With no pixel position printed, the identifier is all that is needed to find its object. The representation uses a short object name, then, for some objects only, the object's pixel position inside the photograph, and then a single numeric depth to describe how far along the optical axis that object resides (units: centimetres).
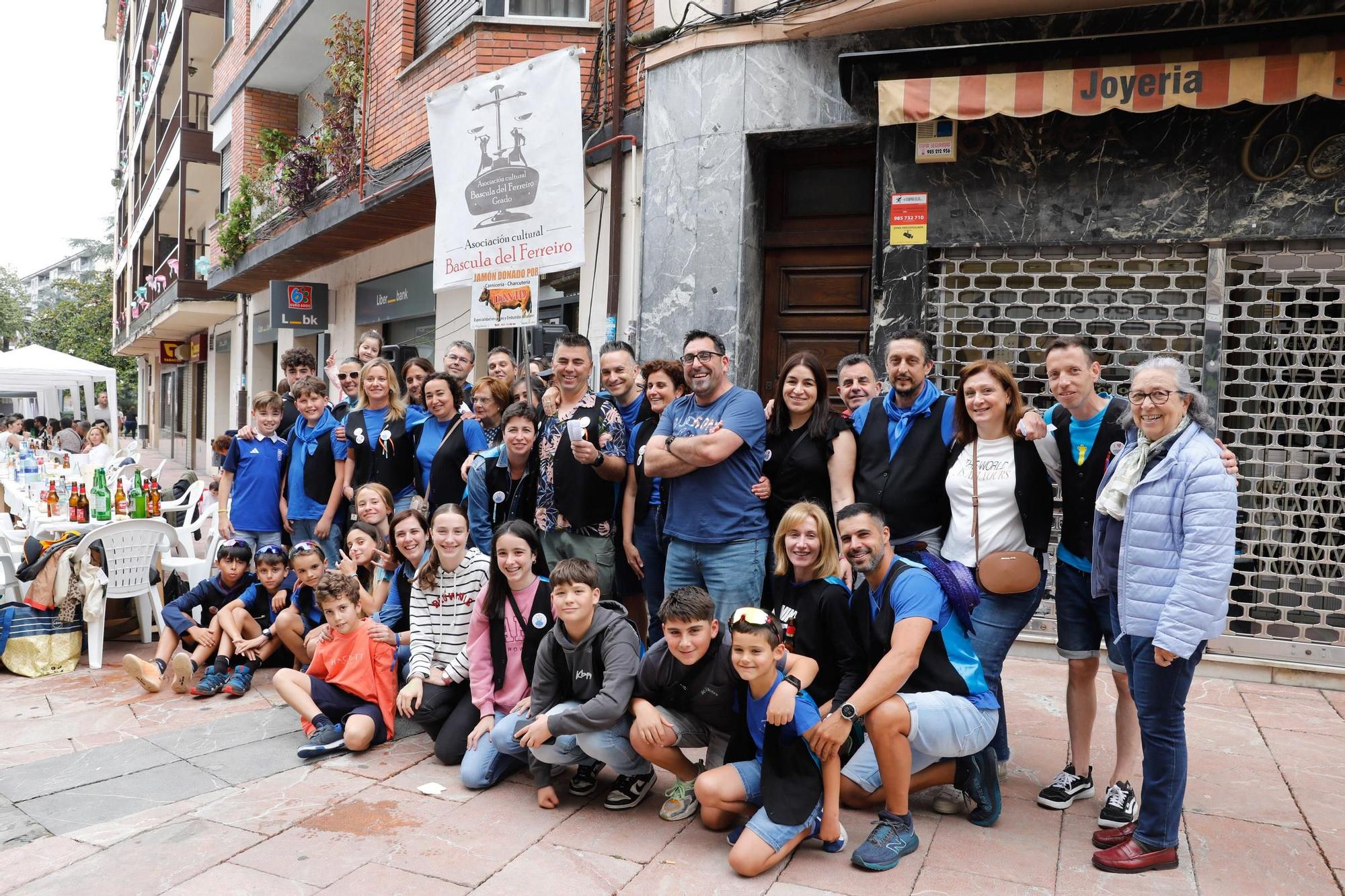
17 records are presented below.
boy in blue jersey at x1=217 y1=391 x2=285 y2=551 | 676
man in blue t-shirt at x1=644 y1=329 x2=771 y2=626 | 450
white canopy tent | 1549
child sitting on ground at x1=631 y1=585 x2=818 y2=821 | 379
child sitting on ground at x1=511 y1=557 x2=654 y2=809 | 399
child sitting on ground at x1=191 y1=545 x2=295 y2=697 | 590
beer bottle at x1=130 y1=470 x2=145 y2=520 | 723
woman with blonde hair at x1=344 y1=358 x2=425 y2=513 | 608
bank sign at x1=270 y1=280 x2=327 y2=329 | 1468
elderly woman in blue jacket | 330
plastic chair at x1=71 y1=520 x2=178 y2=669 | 655
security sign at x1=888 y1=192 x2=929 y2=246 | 684
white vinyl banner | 586
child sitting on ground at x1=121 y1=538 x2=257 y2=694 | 584
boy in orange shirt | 490
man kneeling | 360
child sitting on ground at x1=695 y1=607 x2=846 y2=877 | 351
